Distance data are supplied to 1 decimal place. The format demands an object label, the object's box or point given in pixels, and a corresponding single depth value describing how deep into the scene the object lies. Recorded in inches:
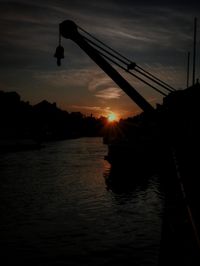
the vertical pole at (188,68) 2405.3
